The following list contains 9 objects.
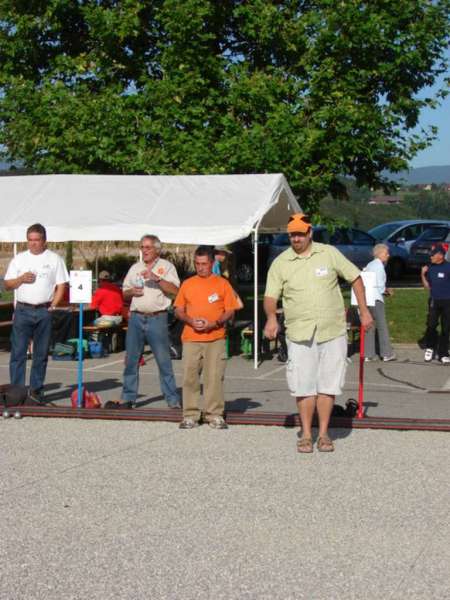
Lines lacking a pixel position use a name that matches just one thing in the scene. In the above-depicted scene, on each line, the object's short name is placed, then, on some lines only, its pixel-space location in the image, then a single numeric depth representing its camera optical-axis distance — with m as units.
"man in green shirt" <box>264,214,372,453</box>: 8.70
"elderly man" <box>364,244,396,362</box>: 16.78
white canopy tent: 16.03
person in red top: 18.45
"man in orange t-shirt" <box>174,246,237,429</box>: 9.98
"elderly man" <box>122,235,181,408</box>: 10.80
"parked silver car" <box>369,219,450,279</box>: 34.34
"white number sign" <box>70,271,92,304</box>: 10.88
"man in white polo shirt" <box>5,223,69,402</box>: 11.21
